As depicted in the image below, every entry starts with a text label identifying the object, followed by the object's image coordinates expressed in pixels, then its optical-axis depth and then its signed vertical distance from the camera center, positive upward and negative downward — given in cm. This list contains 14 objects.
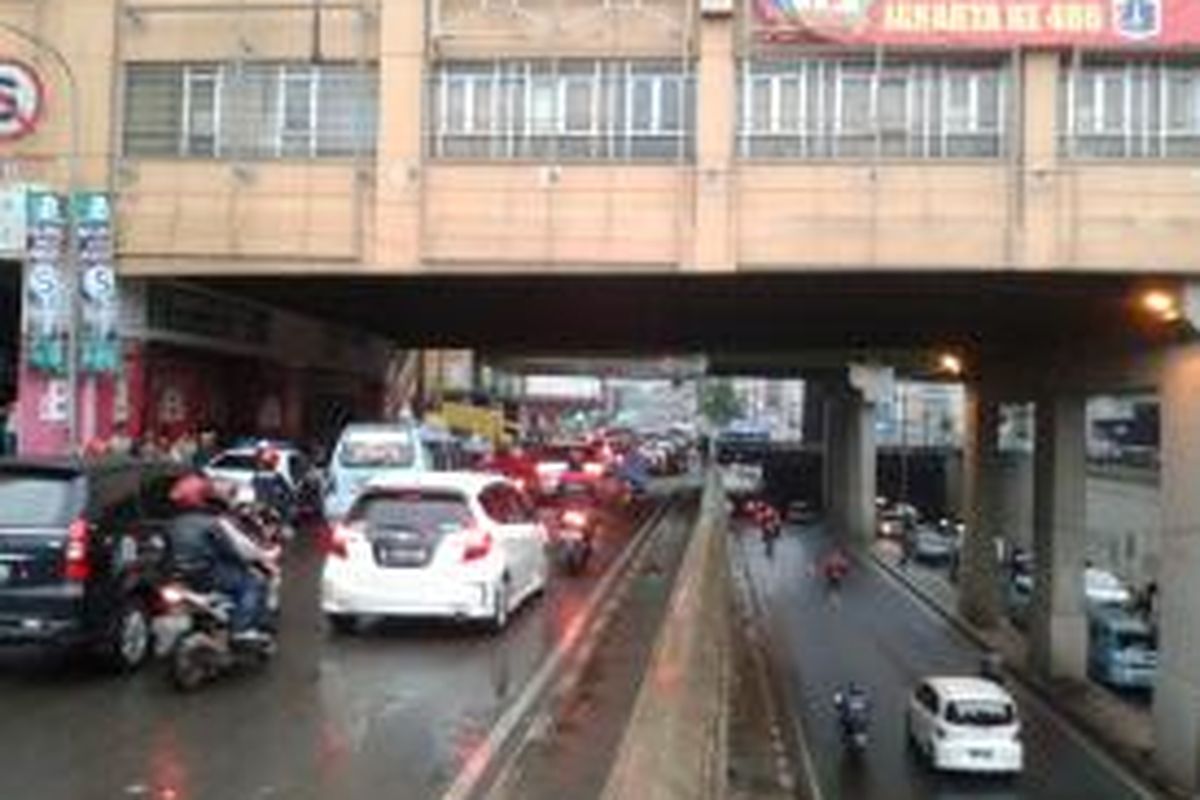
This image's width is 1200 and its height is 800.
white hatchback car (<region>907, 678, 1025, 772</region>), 4209 -531
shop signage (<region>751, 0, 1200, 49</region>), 3891 +812
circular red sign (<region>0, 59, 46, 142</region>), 4150 +682
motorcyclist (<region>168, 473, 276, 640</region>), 1797 -91
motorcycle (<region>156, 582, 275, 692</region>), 1673 -146
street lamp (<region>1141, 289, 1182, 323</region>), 3962 +306
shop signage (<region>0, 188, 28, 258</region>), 4047 +435
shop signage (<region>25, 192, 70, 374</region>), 3984 +310
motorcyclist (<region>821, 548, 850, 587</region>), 7950 -409
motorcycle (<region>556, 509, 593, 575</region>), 3056 -122
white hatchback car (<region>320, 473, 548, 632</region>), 2077 -99
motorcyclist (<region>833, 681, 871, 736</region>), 4503 -533
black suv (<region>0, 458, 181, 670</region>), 1641 -83
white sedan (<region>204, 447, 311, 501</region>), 3506 -25
